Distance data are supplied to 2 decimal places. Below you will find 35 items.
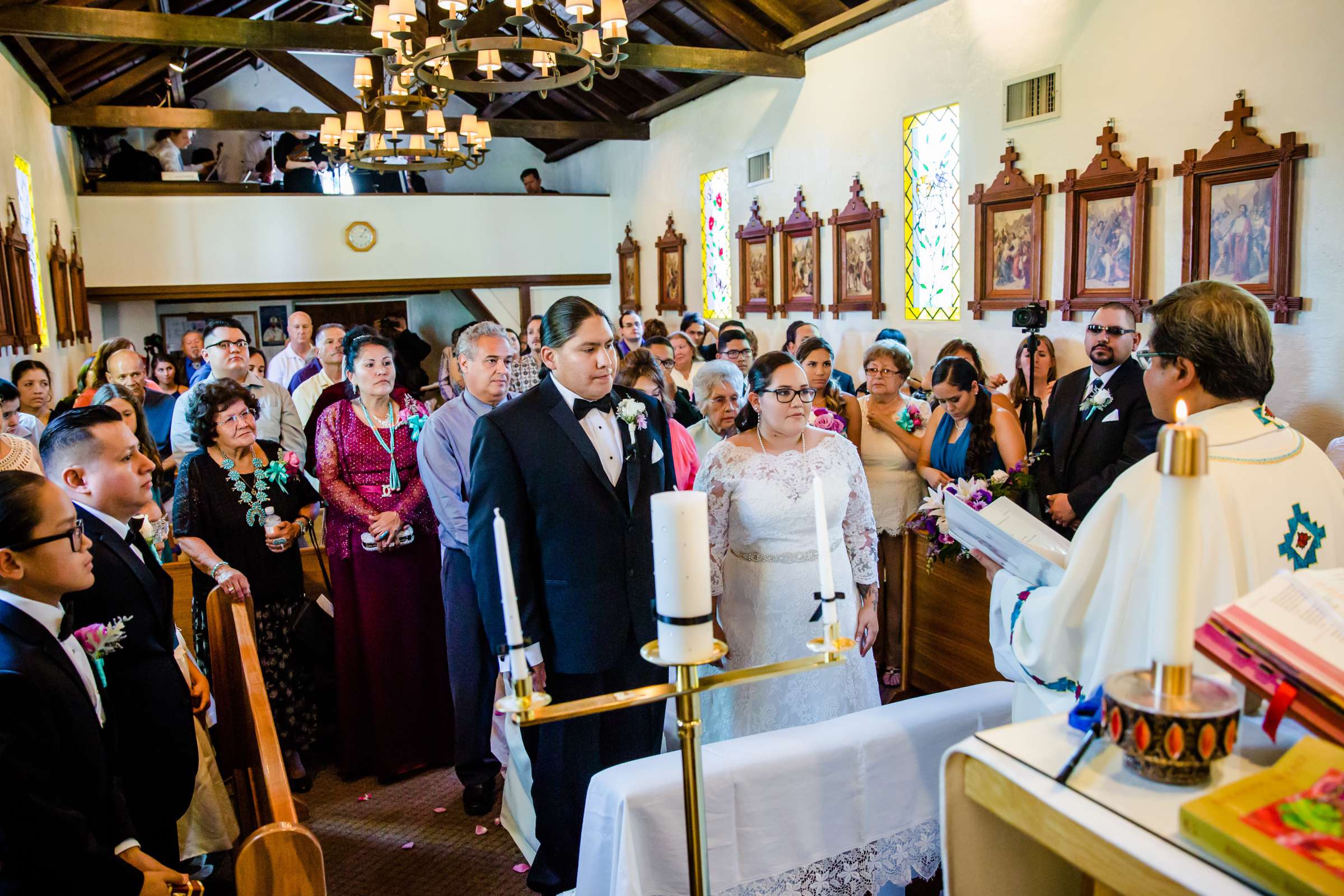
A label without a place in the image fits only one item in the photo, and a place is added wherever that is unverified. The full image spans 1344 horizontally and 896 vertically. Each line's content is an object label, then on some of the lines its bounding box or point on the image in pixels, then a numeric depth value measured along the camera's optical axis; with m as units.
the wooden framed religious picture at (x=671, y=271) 12.57
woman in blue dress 4.36
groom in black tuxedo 2.61
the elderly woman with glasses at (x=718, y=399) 4.37
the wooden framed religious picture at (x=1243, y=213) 5.18
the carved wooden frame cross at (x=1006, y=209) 6.85
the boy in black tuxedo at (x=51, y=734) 1.54
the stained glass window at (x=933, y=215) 7.78
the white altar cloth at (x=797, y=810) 2.10
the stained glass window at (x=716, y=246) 11.50
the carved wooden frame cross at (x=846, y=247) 8.61
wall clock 13.38
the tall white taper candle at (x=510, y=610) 1.02
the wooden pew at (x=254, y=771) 1.62
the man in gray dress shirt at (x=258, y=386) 5.23
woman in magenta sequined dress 3.85
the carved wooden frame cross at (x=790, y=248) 9.52
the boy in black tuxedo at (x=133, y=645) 2.22
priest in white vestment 1.52
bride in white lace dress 2.99
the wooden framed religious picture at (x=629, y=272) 13.88
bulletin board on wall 14.87
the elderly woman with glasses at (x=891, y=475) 4.79
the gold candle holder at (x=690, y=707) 1.07
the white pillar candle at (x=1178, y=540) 0.92
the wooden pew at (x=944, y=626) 4.10
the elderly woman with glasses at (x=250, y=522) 3.66
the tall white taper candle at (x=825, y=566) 1.19
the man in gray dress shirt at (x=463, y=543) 3.61
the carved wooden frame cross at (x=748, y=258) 10.30
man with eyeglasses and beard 4.00
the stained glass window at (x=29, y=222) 8.89
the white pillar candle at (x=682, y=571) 1.08
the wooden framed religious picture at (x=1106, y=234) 6.05
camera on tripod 5.33
